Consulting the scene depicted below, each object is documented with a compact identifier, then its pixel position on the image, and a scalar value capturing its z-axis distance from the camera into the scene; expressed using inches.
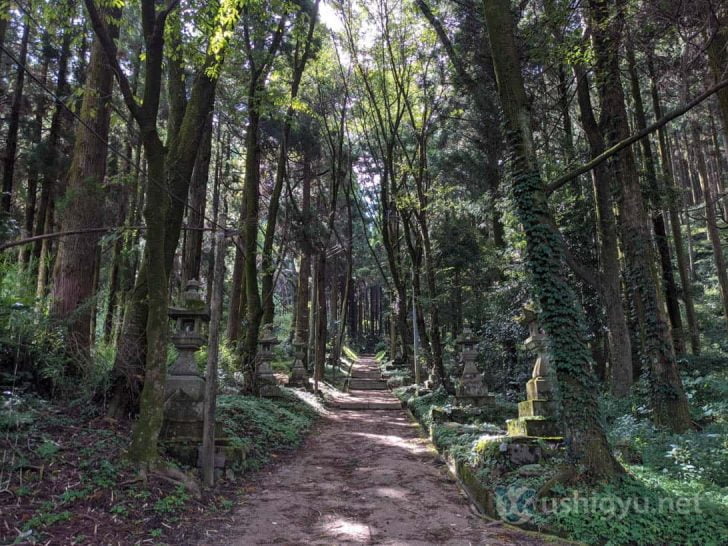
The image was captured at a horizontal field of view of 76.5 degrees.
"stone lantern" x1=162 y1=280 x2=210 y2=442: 239.1
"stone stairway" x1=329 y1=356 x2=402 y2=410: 612.1
